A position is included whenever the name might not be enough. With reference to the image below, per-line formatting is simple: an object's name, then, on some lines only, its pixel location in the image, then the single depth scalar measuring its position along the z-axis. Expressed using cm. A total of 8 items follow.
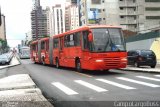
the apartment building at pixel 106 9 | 5915
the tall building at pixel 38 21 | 10626
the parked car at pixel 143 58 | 1891
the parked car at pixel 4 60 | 3358
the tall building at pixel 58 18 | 8404
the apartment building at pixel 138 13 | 5875
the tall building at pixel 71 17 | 8496
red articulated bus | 1313
